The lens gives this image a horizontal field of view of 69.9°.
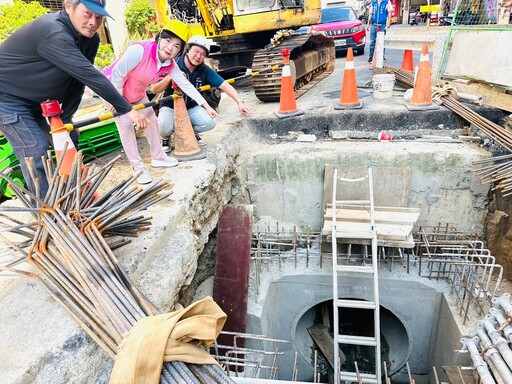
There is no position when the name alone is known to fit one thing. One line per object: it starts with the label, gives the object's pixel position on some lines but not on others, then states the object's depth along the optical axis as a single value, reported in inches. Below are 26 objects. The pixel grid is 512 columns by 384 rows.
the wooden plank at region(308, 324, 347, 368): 206.6
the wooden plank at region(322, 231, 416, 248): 169.5
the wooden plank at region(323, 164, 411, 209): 186.1
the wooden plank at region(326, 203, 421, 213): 184.4
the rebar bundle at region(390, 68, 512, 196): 151.6
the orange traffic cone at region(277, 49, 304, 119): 214.7
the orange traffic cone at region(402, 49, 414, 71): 311.7
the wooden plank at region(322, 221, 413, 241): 171.8
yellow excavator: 245.0
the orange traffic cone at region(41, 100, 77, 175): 108.9
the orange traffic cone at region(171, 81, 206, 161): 160.6
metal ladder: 147.4
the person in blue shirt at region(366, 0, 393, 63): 341.4
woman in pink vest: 125.1
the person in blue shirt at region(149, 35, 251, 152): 162.9
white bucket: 235.9
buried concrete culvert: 203.3
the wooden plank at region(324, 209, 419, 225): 178.1
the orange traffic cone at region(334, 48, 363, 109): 219.3
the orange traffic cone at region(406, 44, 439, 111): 207.3
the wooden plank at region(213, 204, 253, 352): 159.5
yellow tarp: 56.8
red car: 479.2
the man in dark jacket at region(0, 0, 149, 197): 94.8
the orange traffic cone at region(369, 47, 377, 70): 341.5
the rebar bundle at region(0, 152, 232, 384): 67.1
